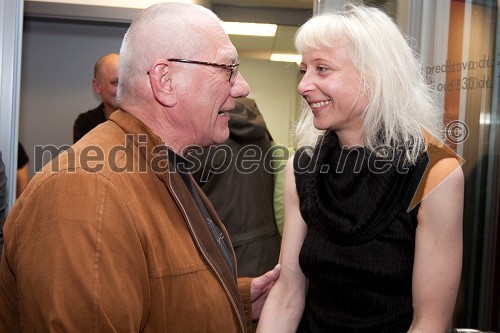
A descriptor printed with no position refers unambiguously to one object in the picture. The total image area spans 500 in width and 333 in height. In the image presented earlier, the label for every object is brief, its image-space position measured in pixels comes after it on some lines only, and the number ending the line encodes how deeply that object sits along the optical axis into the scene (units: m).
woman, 1.45
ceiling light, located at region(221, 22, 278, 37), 4.26
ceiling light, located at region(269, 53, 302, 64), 4.16
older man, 1.00
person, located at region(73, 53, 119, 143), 3.42
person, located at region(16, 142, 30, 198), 3.39
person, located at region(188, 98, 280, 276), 2.62
